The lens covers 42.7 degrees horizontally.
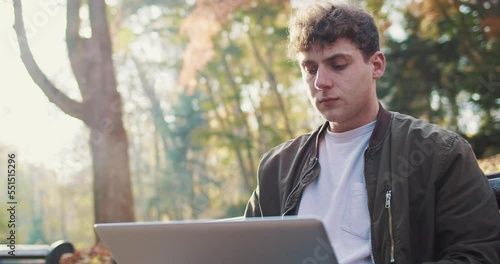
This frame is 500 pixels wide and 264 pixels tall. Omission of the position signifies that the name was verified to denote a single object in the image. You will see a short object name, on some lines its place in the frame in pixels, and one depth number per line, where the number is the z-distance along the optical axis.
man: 1.99
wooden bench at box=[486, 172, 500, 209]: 2.23
